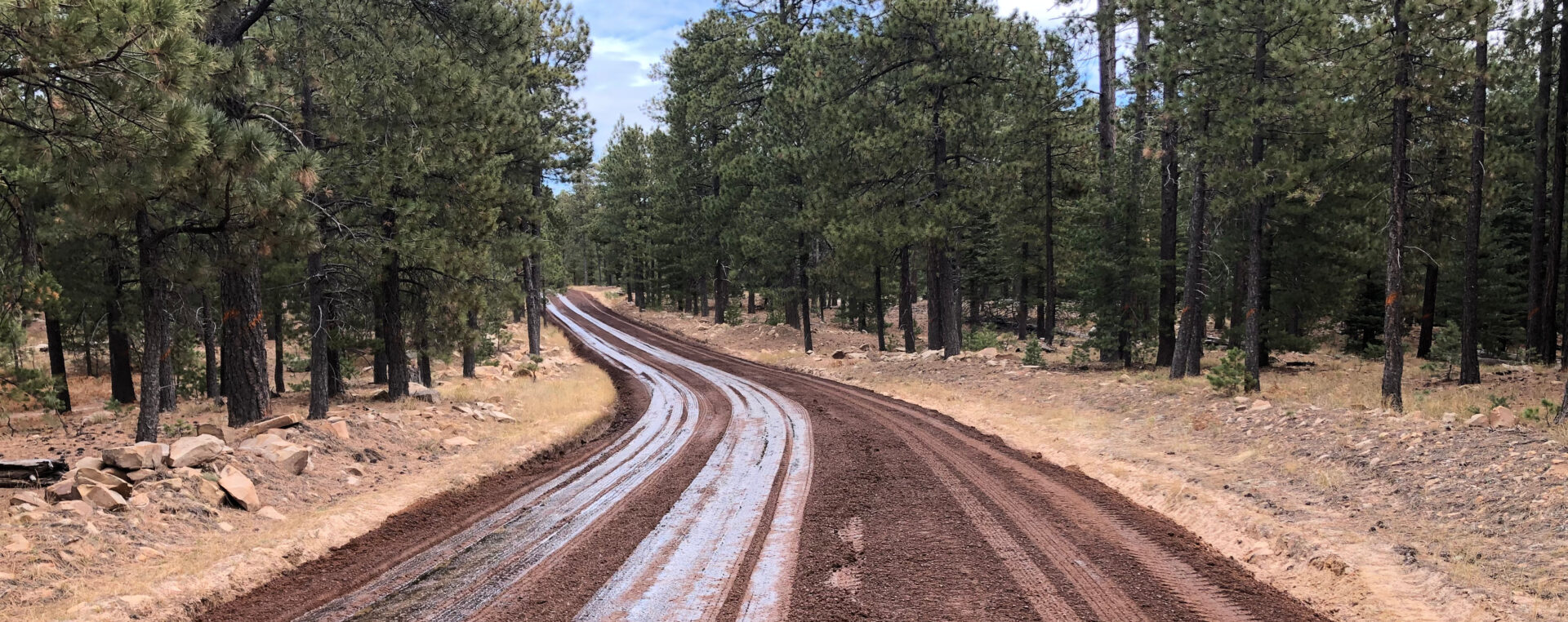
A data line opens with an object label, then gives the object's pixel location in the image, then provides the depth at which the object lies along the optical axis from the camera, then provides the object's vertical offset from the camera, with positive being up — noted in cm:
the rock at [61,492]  741 -192
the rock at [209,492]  801 -213
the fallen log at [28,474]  812 -192
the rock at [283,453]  948 -203
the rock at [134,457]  806 -173
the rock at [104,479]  762 -186
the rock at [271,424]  1056 -187
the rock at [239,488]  822 -215
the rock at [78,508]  698 -197
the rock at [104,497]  727 -195
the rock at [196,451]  852 -179
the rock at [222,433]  1023 -190
